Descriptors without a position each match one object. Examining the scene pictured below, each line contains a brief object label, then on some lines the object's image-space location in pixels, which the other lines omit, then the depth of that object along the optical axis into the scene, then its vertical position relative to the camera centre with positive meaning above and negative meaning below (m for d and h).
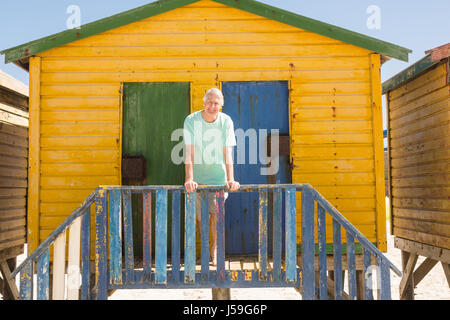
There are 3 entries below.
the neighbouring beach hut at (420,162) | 6.56 +0.30
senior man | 4.10 +0.39
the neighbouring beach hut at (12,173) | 7.77 +0.21
